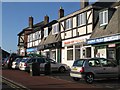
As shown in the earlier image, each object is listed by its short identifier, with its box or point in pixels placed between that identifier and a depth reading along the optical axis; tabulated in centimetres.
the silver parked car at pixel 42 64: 1702
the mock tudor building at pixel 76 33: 1874
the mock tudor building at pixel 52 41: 2352
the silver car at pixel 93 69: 1113
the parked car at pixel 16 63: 2123
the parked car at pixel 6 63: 2375
